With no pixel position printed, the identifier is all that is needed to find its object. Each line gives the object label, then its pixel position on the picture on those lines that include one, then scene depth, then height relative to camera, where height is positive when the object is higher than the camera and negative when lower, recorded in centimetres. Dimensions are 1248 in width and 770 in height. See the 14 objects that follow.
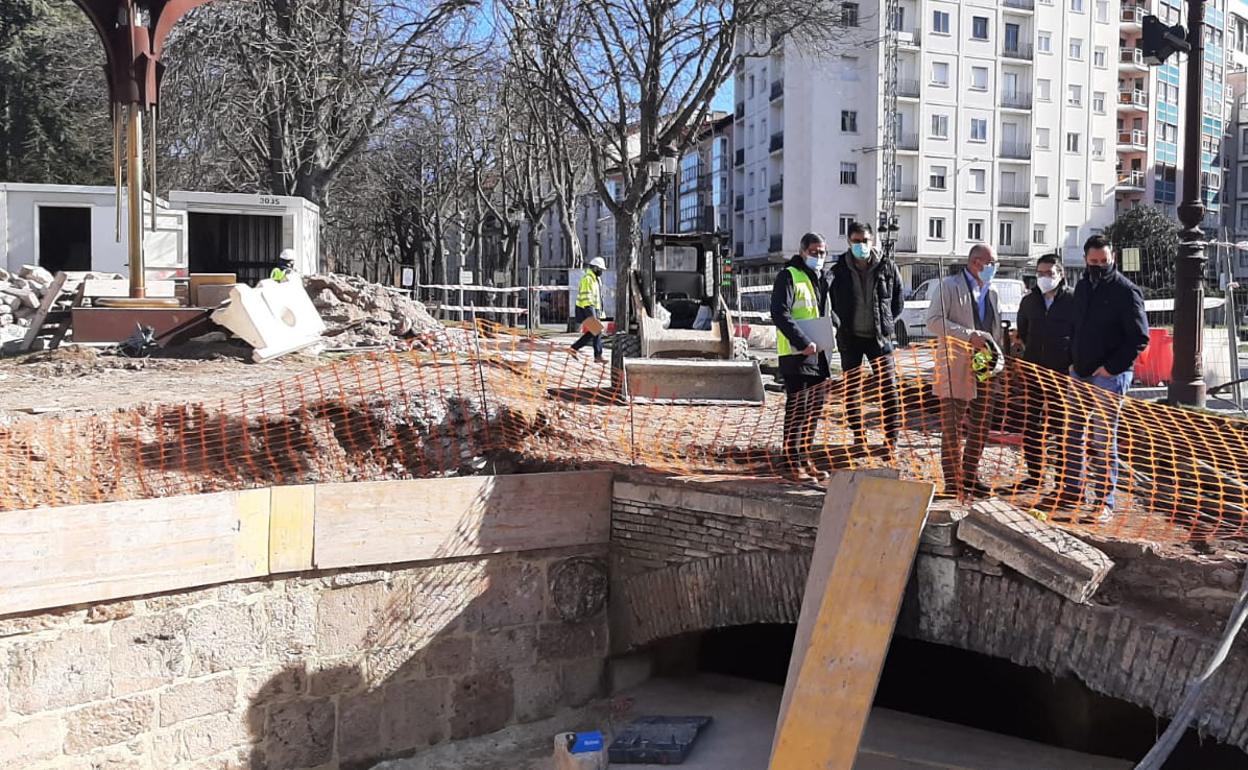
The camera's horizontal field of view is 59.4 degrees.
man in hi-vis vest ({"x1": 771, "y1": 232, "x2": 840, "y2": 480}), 649 -8
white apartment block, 4800 +900
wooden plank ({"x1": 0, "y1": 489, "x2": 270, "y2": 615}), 498 -107
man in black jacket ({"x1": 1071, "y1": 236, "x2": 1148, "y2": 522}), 570 +2
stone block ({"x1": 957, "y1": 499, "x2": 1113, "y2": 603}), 448 -92
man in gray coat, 564 -16
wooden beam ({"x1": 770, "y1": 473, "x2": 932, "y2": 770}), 470 -129
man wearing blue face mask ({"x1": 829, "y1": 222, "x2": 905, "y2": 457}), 640 +14
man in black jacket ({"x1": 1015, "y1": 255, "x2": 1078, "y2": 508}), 551 -24
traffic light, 943 +252
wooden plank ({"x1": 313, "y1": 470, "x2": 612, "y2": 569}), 583 -106
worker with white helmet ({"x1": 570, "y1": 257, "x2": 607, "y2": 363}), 1424 +45
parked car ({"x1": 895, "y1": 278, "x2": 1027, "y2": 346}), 2392 +52
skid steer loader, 1051 -8
